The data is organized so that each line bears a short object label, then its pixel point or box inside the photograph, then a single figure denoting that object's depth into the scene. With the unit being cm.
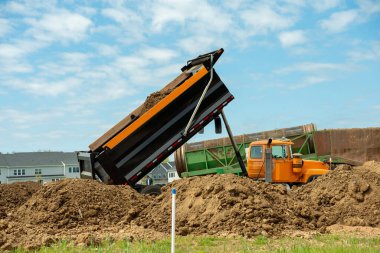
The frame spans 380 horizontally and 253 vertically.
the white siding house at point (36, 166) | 6956
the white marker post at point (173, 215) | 671
